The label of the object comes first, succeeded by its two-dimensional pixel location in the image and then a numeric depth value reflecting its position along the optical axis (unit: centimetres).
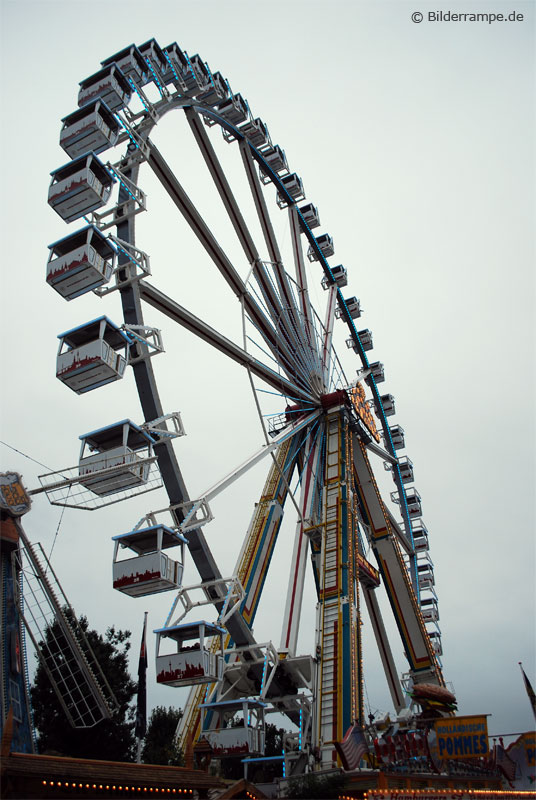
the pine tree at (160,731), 2716
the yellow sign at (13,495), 1371
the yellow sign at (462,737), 1441
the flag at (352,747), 1381
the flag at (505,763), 1761
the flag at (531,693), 2005
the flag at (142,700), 1846
